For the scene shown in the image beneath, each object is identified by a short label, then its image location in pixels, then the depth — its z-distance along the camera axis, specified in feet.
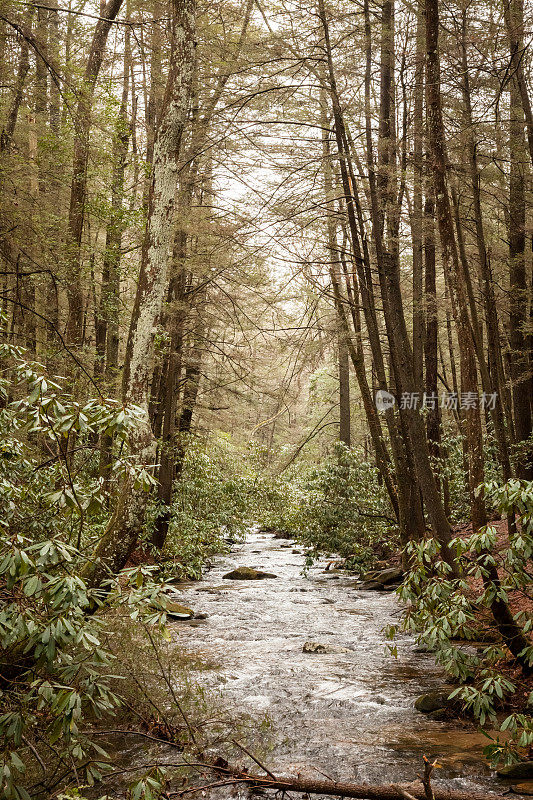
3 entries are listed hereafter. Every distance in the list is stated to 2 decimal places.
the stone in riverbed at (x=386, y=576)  42.93
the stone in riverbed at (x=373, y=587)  42.40
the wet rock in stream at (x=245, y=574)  47.11
